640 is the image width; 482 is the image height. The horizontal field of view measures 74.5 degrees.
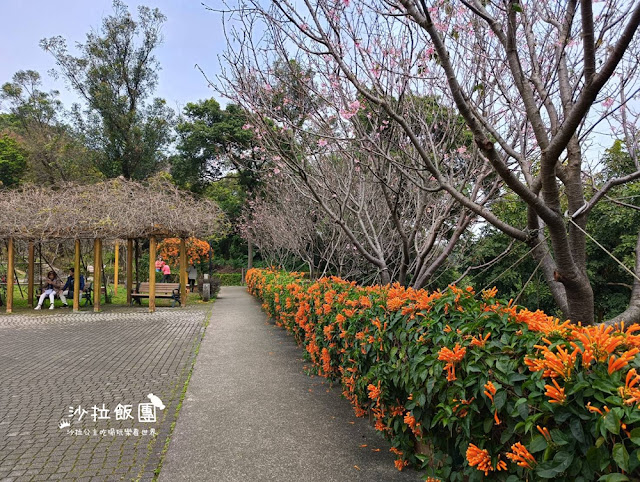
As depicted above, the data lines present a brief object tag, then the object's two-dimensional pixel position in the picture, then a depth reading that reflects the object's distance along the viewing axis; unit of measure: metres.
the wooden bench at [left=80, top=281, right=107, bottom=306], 14.47
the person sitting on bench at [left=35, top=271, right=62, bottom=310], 13.07
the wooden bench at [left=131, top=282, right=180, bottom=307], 14.31
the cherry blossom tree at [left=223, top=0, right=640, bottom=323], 2.33
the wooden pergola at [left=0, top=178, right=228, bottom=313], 11.34
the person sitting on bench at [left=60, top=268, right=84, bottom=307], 13.93
